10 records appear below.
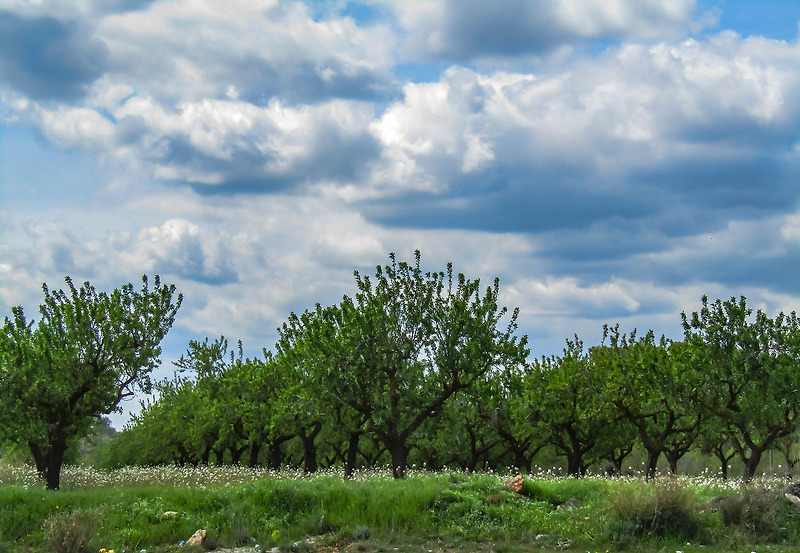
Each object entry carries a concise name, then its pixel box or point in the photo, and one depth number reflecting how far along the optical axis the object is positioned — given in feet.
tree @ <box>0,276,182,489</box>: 117.19
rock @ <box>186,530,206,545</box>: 67.82
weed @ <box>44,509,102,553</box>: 64.23
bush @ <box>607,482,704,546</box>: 66.90
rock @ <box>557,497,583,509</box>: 75.57
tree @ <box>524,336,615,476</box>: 155.94
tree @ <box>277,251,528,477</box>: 116.57
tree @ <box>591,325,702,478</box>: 135.33
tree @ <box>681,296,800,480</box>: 126.11
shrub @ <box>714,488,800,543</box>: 67.51
